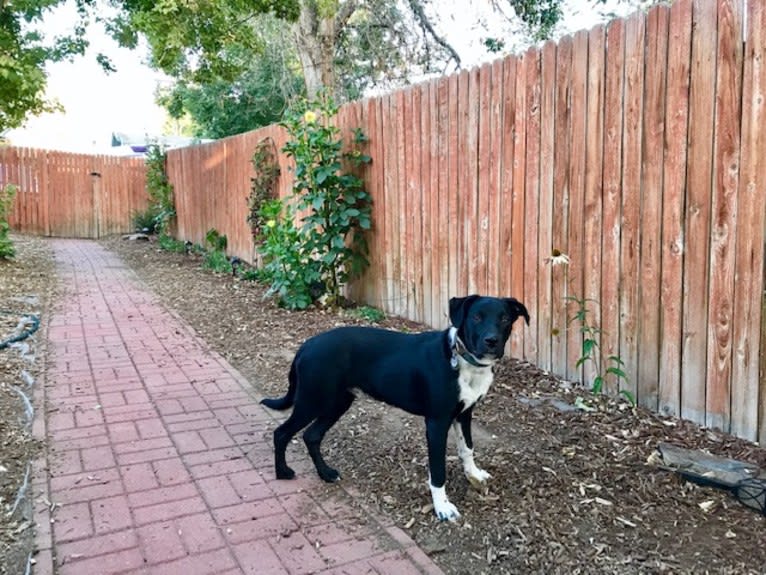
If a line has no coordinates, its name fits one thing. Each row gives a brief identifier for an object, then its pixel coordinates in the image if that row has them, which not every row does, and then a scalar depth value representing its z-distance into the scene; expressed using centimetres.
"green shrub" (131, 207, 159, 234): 1609
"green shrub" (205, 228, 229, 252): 1135
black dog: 272
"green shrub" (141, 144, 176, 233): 1474
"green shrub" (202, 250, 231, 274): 1022
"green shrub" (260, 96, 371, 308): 651
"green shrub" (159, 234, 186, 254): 1300
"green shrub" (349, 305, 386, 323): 629
